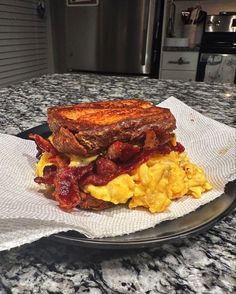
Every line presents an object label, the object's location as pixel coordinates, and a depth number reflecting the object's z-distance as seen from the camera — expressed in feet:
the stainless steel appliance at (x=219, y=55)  8.70
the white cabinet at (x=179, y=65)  8.96
